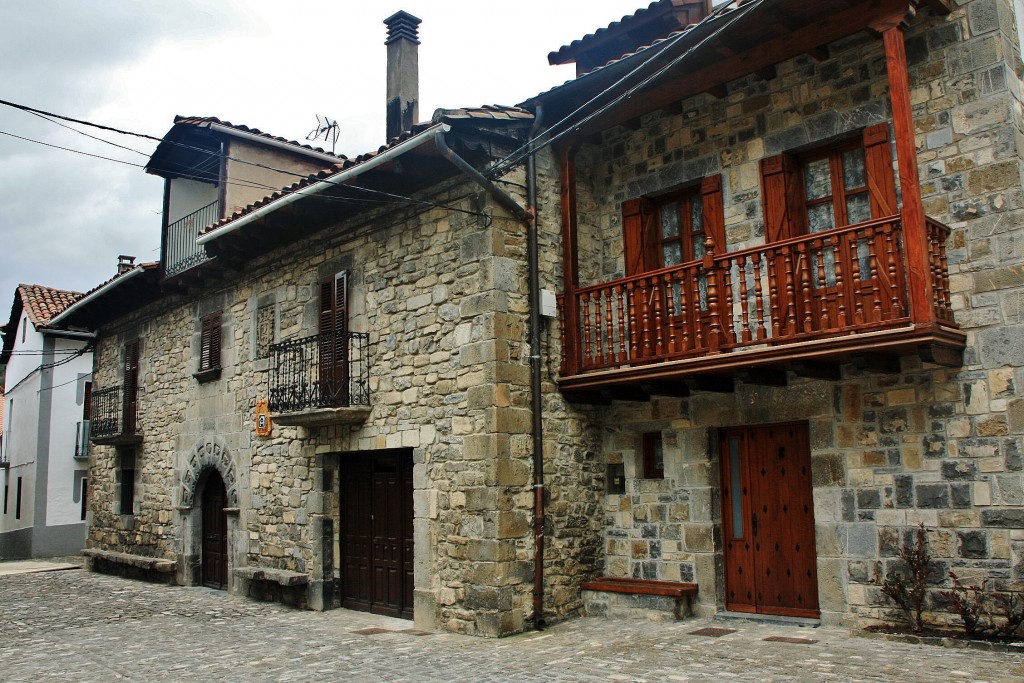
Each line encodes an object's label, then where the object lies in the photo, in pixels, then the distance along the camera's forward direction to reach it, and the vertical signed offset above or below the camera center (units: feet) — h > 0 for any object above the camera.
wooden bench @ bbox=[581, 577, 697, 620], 27.61 -4.04
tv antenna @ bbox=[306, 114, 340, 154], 52.06 +20.28
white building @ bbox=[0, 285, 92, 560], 69.00 +3.50
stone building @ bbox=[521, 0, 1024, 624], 22.59 +4.64
